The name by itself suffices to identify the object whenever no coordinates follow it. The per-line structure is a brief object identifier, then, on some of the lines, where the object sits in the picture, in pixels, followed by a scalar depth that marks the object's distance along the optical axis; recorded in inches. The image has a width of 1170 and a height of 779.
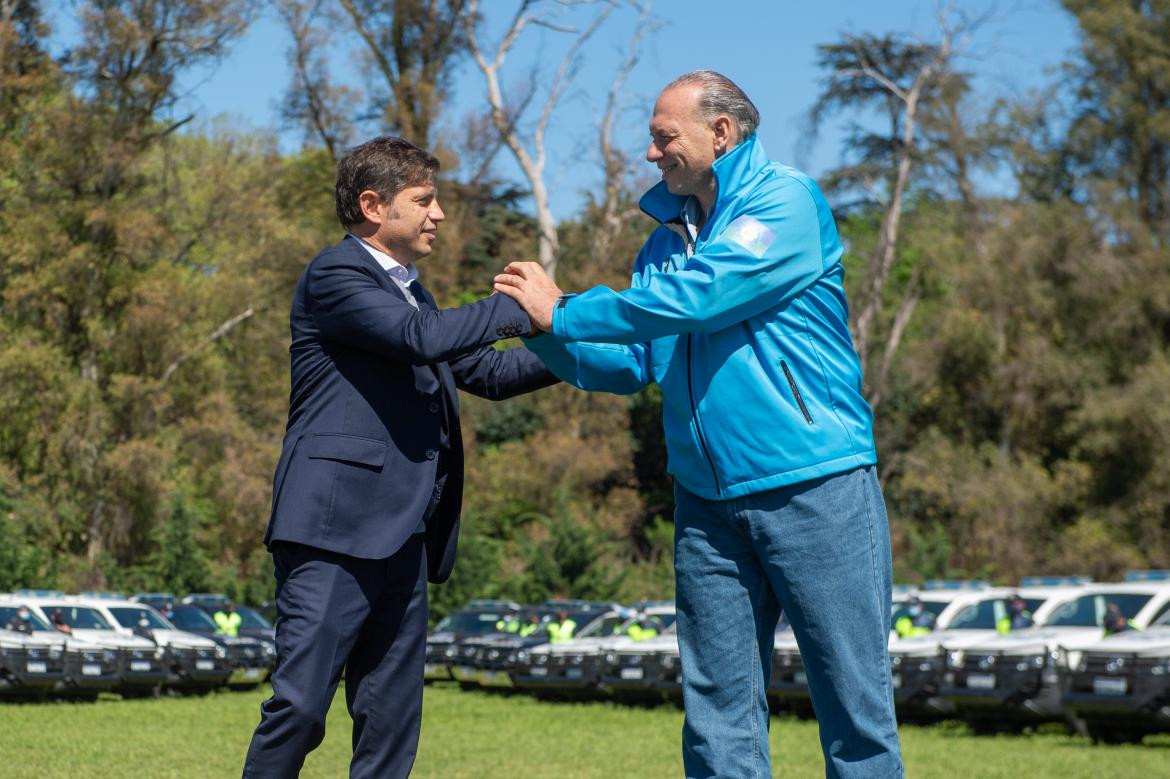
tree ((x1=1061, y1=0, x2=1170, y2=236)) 1459.2
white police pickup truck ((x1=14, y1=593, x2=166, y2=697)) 771.3
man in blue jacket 159.8
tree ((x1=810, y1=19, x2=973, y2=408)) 1562.5
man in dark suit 175.6
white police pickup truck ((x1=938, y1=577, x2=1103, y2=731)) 609.0
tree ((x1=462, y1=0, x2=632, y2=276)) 1574.8
